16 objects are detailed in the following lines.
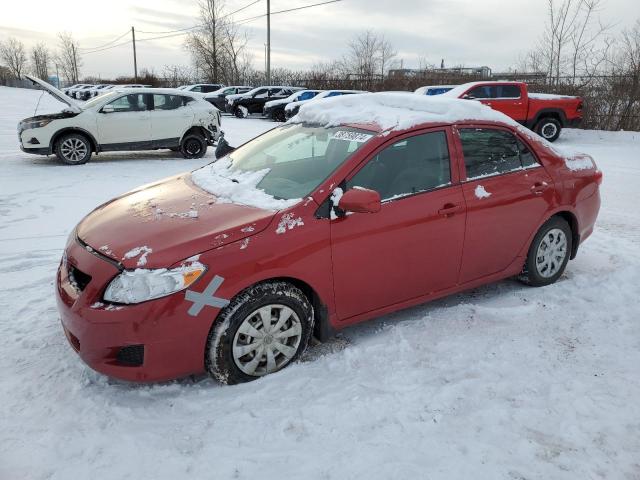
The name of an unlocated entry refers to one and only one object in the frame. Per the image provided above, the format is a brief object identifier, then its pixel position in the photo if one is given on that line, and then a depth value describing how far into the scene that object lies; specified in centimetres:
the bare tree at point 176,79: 5248
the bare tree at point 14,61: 9781
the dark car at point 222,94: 2678
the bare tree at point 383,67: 4118
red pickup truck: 1538
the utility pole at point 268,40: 3394
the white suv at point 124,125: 1035
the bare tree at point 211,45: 4691
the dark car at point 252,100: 2488
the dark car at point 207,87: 2996
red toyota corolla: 285
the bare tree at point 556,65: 2052
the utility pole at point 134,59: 5748
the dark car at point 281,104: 2306
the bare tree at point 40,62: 10094
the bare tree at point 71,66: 8600
